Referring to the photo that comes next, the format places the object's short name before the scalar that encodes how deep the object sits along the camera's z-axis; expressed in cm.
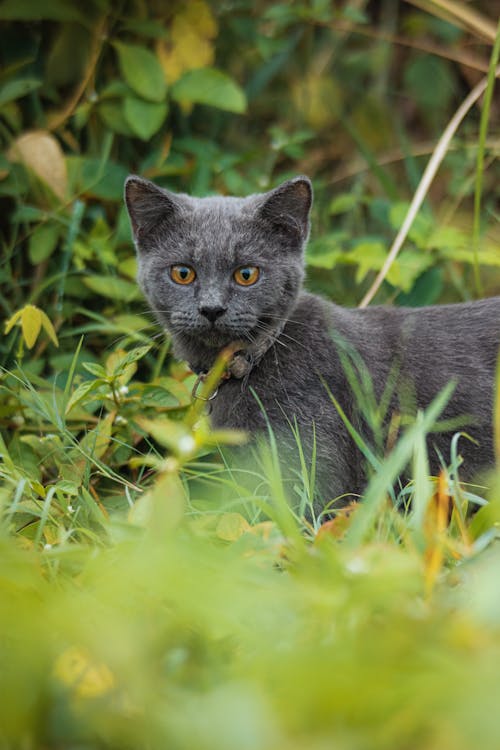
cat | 454
